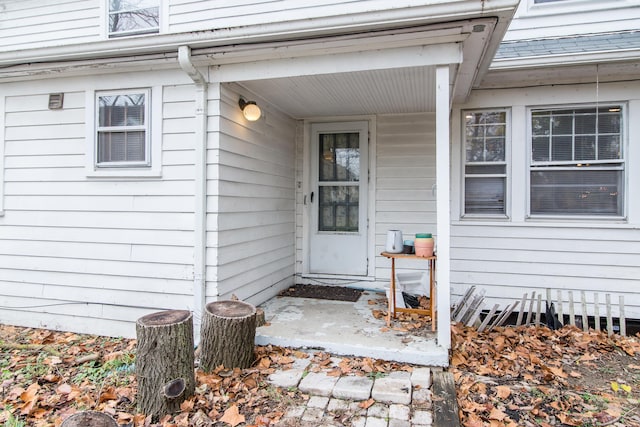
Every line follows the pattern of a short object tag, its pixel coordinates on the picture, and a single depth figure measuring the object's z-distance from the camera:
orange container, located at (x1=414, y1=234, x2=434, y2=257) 3.53
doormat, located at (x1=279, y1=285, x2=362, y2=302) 4.77
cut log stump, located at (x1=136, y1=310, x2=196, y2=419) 2.56
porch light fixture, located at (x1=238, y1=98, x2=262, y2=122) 3.99
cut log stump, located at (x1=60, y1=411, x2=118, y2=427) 2.01
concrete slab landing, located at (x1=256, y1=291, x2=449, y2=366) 3.16
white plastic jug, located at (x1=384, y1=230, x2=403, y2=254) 3.72
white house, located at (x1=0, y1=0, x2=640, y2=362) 3.52
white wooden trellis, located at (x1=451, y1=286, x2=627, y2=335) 4.10
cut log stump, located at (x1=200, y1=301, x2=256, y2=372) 3.01
